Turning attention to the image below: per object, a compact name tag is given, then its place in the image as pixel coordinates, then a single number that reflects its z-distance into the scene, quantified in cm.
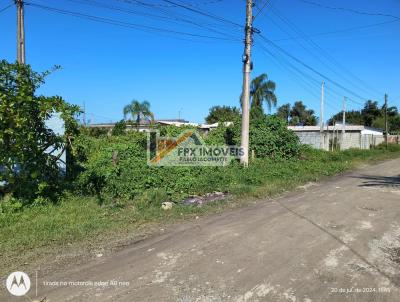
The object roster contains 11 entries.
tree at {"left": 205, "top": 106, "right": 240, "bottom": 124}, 4811
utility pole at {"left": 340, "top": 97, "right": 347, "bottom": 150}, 3303
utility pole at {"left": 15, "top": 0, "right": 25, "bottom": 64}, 1361
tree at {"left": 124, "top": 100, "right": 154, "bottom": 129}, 3281
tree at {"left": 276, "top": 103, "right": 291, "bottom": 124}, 6488
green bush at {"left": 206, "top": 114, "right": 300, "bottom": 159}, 1786
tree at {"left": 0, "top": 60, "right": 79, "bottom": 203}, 786
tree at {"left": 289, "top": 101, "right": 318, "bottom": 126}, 6138
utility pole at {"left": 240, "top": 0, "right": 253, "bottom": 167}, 1441
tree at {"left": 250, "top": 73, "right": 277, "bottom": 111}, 3788
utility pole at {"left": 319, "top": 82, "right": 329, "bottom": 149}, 2833
